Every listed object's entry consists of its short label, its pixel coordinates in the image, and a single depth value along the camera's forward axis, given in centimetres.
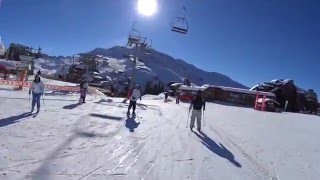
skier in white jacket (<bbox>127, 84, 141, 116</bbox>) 1124
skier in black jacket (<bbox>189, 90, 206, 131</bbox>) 918
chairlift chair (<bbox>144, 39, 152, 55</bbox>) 2200
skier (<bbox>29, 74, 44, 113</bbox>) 911
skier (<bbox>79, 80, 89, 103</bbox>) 1381
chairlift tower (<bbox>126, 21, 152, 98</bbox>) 2071
